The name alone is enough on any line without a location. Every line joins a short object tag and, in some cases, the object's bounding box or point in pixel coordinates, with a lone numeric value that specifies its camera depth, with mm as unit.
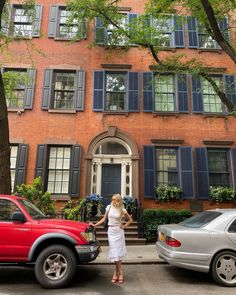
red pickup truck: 5367
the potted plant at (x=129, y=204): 11305
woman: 5629
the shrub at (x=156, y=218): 10789
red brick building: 12250
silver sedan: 5586
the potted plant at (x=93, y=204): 11078
